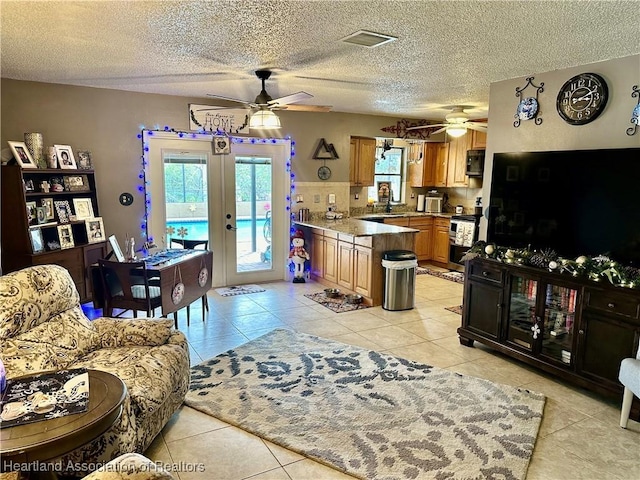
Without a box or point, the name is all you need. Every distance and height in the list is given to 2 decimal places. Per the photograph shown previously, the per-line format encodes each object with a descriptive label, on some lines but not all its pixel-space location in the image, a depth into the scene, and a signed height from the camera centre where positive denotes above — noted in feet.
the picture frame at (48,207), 14.71 -1.08
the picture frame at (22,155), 13.71 +0.68
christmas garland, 9.71 -2.04
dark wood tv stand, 9.83 -3.62
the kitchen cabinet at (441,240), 25.21 -3.52
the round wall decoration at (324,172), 21.94 +0.39
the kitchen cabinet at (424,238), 25.81 -3.48
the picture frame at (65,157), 15.17 +0.69
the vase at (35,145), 14.49 +1.03
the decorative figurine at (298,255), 20.90 -3.73
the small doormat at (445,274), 22.74 -5.16
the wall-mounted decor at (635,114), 10.24 +1.69
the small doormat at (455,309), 17.38 -5.26
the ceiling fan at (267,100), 12.53 +2.39
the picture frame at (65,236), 14.87 -2.12
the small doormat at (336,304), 17.39 -5.20
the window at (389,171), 27.12 +0.62
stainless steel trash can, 17.10 -3.97
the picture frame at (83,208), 15.71 -1.17
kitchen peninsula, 17.62 -3.14
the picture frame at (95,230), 15.89 -2.01
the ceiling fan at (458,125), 18.12 +2.48
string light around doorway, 17.49 +0.83
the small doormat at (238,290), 19.30 -5.17
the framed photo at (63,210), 15.05 -1.21
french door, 18.34 -1.10
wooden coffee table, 5.17 -3.27
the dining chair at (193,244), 16.43 -2.67
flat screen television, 10.00 -0.50
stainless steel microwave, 23.57 +1.06
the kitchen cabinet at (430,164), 26.55 +1.08
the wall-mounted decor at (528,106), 12.62 +2.30
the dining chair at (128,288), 12.50 -3.41
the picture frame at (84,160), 15.96 +0.61
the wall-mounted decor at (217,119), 18.21 +2.60
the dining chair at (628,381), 8.77 -4.13
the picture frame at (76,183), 15.44 -0.25
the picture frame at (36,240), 13.82 -2.13
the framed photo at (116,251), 13.44 -2.34
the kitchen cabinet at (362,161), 23.43 +1.08
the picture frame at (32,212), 13.93 -1.20
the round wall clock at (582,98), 11.05 +2.28
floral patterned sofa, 7.32 -3.52
